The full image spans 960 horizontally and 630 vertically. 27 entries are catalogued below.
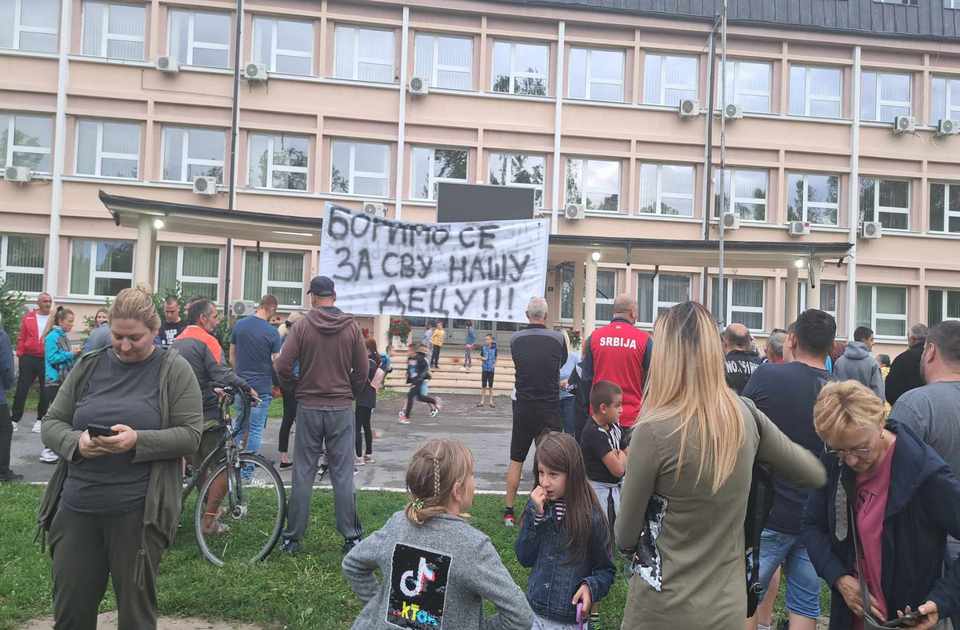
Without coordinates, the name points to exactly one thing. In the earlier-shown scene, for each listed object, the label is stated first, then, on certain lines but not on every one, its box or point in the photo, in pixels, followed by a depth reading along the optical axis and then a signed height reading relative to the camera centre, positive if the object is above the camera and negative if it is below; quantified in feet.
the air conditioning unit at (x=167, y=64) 75.87 +26.62
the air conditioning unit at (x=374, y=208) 76.99 +12.82
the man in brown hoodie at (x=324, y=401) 19.79 -2.01
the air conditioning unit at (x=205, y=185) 76.33 +14.38
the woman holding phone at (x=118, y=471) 11.78 -2.45
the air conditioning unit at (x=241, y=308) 73.10 +1.70
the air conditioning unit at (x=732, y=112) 83.33 +26.15
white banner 34.91 +3.24
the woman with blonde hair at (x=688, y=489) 8.38 -1.71
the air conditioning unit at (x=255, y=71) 76.95 +26.60
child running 48.26 -2.98
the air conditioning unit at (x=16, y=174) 74.09 +14.37
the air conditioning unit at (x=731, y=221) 82.07 +13.55
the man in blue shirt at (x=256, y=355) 29.01 -1.17
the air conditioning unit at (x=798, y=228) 83.05 +13.21
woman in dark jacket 9.33 -2.00
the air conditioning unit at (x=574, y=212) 81.10 +13.75
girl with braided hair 8.45 -2.70
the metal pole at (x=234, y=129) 77.30 +20.62
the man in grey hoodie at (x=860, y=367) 23.79 -0.67
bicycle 19.44 -4.71
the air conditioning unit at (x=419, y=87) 79.51 +26.50
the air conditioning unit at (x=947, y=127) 85.46 +25.98
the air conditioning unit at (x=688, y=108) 82.74 +26.23
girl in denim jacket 11.03 -3.10
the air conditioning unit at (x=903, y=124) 85.56 +26.10
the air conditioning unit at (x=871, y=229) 84.33 +13.54
